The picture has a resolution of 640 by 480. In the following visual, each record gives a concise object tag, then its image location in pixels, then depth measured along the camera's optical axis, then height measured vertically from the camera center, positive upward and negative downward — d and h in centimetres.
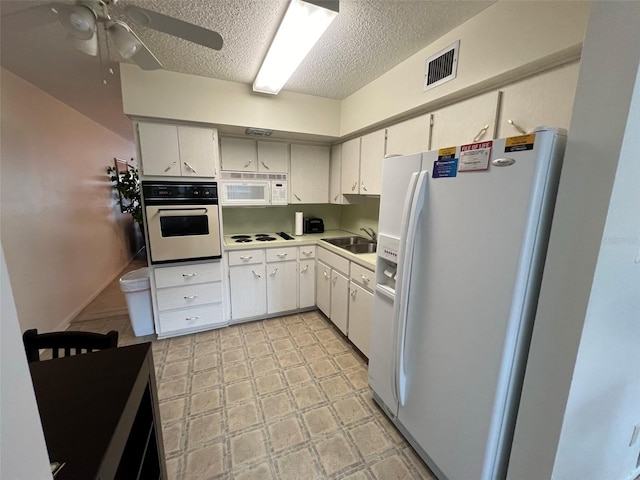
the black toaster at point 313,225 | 351 -39
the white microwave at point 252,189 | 295 +6
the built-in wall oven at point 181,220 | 243 -26
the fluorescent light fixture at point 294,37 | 138 +96
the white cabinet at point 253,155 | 296 +44
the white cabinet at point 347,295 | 224 -94
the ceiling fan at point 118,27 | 117 +78
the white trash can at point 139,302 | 262 -109
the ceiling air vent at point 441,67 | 164 +84
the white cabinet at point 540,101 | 124 +50
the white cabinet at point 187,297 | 260 -105
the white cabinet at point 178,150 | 236 +38
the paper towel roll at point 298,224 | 334 -36
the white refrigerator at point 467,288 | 97 -38
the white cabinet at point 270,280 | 287 -95
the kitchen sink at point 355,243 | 300 -54
